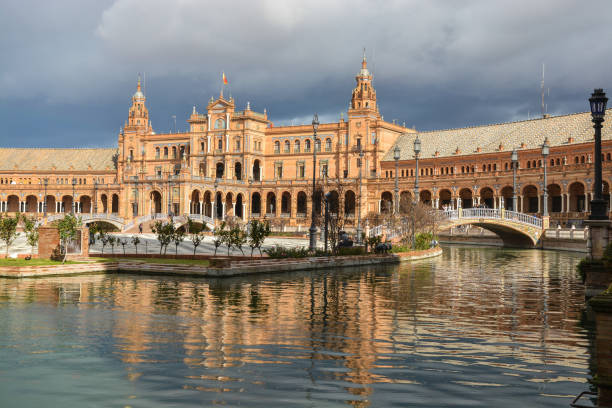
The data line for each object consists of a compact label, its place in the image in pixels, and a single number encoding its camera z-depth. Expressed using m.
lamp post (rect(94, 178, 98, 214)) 108.31
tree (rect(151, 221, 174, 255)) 37.22
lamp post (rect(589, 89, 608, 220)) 19.22
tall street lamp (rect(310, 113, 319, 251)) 36.84
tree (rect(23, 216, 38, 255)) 32.31
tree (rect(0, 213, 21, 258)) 33.41
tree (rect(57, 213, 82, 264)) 30.83
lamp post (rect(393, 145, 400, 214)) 50.59
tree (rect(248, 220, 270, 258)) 33.62
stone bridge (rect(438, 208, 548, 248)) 59.09
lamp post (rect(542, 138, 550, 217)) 49.06
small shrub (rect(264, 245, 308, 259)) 33.22
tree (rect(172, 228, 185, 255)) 37.62
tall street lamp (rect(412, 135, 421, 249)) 44.48
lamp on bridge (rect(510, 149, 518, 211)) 50.95
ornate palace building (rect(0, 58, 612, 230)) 79.12
